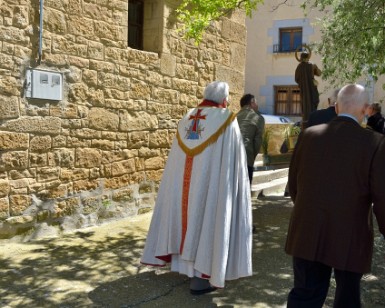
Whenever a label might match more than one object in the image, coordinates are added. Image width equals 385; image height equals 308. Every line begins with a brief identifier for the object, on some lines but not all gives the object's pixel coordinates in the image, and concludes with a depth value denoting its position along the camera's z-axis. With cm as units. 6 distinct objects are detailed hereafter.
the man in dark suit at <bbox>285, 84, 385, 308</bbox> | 271
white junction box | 525
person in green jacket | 570
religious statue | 782
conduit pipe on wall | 530
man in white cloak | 383
